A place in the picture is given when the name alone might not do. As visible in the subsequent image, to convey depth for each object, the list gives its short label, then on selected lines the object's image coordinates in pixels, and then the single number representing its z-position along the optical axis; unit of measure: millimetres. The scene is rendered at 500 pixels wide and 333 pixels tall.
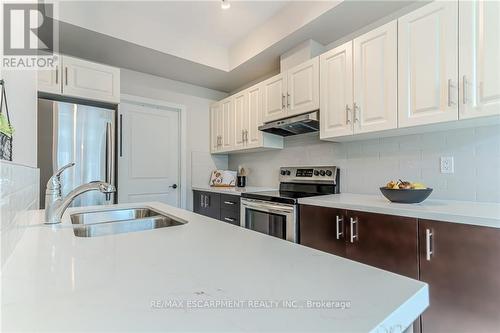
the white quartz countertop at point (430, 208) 1247
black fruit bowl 1593
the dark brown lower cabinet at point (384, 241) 1455
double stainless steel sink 1240
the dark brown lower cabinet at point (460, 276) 1185
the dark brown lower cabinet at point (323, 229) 1824
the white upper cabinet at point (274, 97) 2721
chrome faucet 1091
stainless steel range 2166
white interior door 3209
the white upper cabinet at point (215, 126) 3766
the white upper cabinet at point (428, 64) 1553
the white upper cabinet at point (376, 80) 1834
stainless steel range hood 2385
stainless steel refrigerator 2166
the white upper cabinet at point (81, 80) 2279
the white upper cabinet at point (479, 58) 1400
